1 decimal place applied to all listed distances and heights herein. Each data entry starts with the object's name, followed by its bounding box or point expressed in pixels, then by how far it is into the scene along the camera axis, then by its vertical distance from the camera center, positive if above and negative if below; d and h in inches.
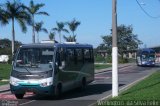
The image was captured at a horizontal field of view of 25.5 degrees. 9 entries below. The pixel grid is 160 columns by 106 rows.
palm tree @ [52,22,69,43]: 2972.9 +247.2
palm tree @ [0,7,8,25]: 1692.0 +193.1
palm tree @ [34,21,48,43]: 2626.5 +227.1
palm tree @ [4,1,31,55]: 1817.2 +230.1
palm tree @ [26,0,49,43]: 2107.9 +289.2
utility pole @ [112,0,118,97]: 567.1 -4.5
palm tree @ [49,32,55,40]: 3131.1 +199.3
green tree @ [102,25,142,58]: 3583.6 +174.5
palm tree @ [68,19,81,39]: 2892.7 +262.4
